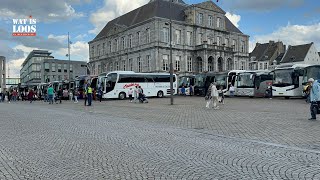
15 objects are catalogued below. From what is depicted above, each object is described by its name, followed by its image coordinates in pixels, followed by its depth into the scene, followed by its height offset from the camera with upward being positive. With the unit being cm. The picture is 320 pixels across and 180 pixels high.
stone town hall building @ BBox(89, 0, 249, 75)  5264 +1079
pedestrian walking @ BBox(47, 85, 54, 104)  2431 -39
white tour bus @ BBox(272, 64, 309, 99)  2432 +67
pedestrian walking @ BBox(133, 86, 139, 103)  2421 -32
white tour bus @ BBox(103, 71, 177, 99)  2953 +66
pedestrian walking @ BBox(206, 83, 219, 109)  1604 -36
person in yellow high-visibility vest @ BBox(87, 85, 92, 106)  2041 -42
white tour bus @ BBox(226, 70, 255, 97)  2973 +77
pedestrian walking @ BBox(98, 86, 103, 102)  2720 -56
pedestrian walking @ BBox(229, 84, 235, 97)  3014 -21
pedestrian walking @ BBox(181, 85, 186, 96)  3760 -38
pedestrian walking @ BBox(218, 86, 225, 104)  2016 -57
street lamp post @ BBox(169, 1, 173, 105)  2066 +84
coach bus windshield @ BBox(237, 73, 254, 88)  2967 +95
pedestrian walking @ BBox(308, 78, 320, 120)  1059 -42
